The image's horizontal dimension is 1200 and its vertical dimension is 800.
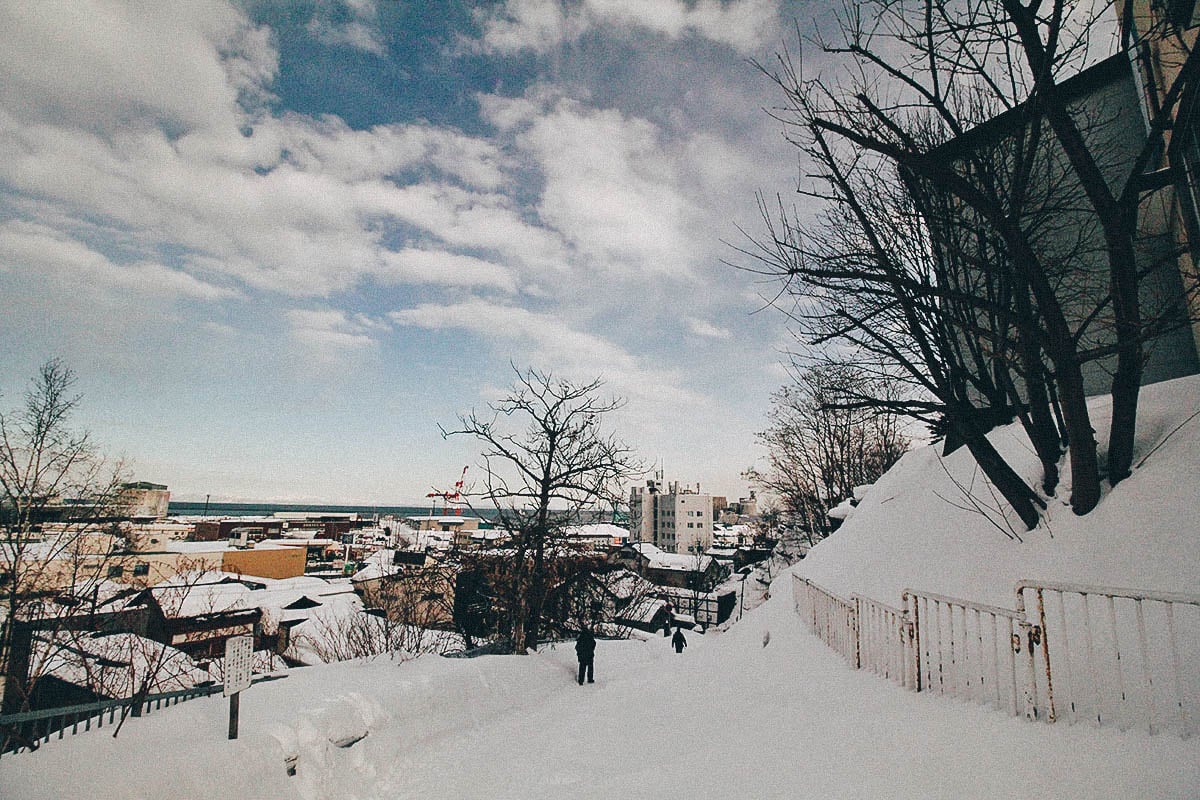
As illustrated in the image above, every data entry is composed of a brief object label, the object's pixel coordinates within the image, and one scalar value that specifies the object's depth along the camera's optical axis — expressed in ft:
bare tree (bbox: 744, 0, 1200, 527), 15.85
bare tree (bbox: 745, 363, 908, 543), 95.61
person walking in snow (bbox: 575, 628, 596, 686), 36.96
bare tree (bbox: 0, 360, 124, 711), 39.68
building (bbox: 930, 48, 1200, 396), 21.84
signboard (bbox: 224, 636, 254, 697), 17.39
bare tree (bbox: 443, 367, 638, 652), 47.37
